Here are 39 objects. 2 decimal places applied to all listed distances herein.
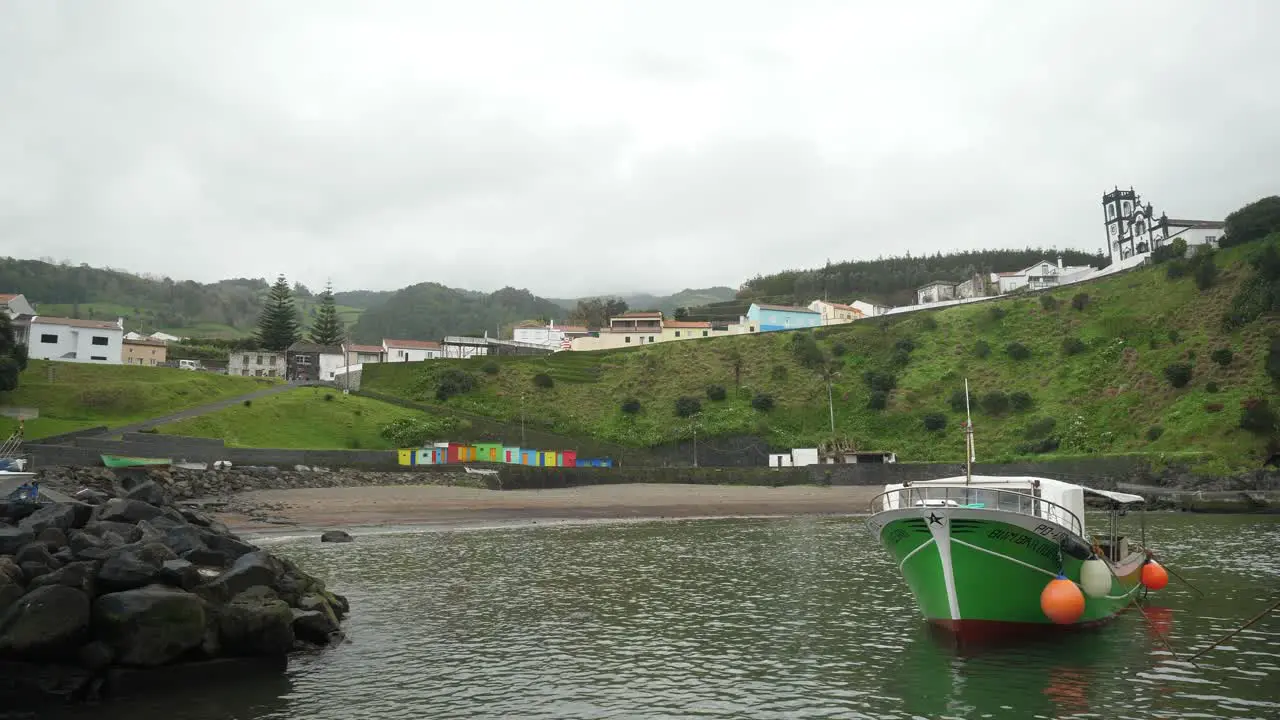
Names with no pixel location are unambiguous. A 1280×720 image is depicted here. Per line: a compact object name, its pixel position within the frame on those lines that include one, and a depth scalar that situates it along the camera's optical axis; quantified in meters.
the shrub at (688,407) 84.62
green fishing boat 16.28
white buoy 17.70
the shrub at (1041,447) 69.88
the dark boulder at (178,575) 14.56
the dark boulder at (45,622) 12.66
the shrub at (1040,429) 72.50
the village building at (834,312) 132.36
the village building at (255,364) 108.19
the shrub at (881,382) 85.38
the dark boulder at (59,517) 16.25
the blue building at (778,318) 124.25
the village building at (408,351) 111.81
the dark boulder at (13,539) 14.77
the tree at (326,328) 122.75
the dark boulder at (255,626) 14.81
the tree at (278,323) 115.06
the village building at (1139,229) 110.38
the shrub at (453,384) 88.06
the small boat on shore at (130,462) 47.16
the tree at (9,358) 62.53
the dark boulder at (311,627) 16.63
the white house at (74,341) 83.81
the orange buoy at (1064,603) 16.09
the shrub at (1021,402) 77.94
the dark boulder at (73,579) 13.37
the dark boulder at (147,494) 27.40
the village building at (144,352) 104.88
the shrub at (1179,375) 72.00
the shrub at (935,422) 78.06
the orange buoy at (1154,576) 20.70
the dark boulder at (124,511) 19.84
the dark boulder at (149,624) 13.55
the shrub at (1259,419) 59.81
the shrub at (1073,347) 85.25
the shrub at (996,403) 78.69
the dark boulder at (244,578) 15.13
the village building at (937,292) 148.50
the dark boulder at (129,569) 13.97
